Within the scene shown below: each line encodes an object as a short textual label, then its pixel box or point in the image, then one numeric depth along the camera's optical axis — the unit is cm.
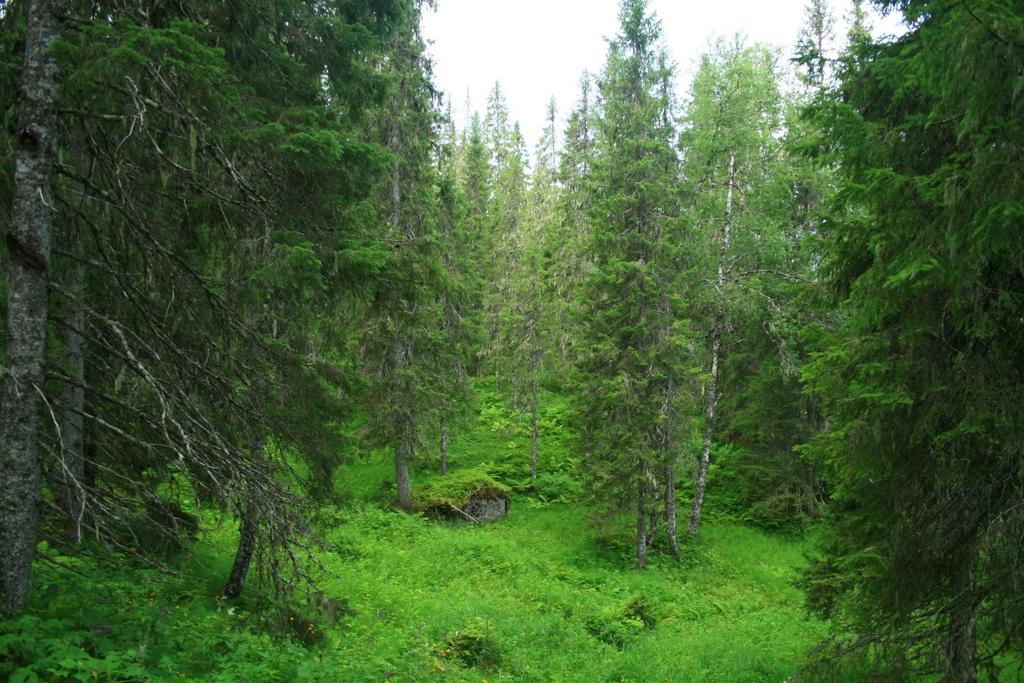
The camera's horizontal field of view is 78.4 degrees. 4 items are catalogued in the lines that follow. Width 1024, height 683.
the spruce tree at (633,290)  1773
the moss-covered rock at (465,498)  1977
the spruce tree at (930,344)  487
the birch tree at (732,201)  1948
